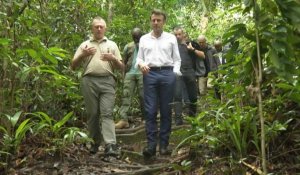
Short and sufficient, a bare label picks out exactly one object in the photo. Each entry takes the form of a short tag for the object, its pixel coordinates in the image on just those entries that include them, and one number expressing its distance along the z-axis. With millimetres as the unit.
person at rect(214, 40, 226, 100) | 8222
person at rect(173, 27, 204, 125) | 6936
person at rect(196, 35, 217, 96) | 7465
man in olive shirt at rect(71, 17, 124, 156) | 4890
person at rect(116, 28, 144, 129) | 6756
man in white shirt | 4796
